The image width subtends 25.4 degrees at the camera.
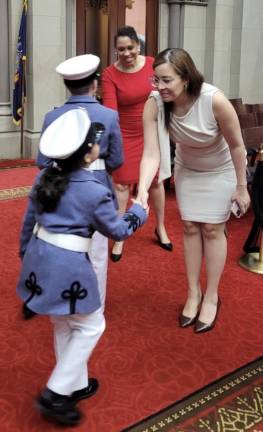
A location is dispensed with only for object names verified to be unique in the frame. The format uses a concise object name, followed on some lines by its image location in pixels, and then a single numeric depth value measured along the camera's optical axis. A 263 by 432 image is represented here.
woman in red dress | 3.93
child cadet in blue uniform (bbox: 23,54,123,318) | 2.67
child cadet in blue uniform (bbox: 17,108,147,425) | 2.08
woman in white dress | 2.79
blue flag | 7.75
